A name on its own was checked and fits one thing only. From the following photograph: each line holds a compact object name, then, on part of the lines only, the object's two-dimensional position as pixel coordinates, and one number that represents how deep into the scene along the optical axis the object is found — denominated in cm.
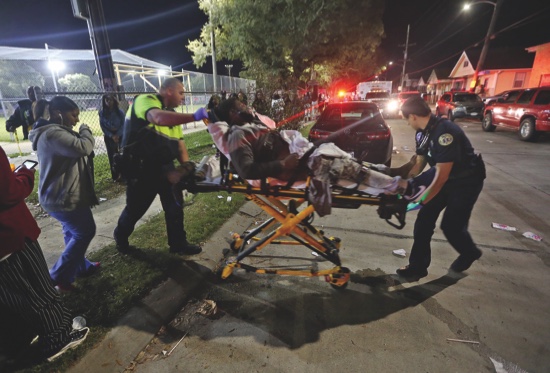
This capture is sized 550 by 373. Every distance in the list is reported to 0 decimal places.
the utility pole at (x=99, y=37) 489
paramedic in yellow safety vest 290
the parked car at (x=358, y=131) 641
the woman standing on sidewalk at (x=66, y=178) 248
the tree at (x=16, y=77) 2084
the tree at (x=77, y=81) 2155
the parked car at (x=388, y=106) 2034
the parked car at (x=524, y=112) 1047
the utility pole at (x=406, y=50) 4442
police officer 274
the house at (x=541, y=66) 2161
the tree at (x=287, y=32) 1271
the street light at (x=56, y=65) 1973
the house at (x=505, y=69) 2834
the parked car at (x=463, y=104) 1675
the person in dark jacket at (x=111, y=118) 528
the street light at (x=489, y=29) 1972
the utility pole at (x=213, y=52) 1376
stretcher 254
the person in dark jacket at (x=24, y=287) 174
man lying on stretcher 252
